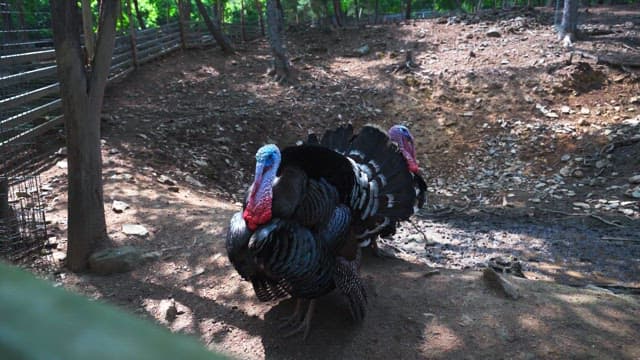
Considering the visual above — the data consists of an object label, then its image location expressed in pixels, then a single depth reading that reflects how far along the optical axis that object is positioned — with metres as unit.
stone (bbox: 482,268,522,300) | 4.14
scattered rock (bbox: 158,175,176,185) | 6.93
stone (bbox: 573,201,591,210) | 7.81
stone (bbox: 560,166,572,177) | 9.02
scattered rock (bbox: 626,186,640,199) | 7.73
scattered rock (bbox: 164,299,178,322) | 3.99
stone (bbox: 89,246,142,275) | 4.48
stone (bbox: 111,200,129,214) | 5.59
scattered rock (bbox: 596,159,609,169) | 8.87
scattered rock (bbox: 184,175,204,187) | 7.52
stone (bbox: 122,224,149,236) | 5.14
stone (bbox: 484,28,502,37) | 14.48
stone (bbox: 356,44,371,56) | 15.32
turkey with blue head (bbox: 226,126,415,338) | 3.45
